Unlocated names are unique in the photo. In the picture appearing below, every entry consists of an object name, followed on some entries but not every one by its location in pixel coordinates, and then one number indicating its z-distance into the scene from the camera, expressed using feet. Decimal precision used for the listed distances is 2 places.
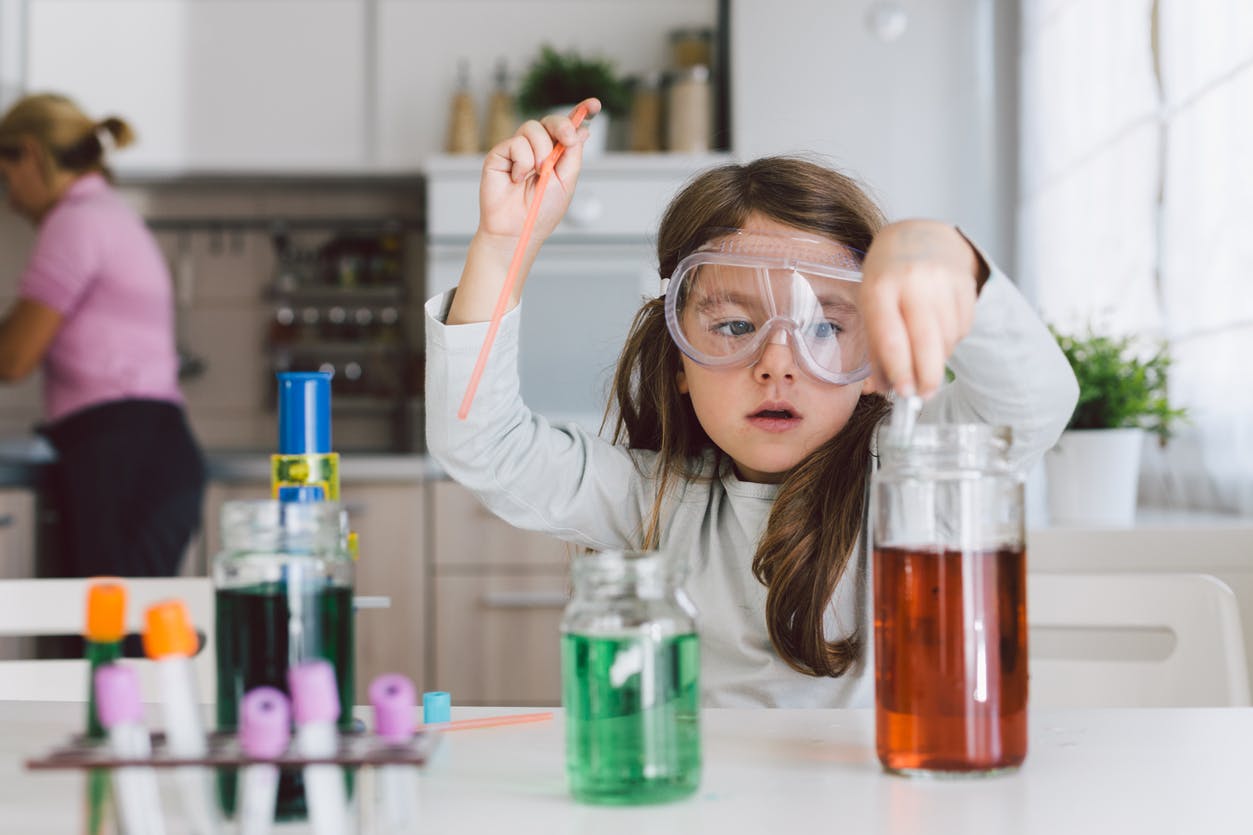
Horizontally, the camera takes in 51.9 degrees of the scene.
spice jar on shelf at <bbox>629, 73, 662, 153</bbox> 10.63
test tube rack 1.45
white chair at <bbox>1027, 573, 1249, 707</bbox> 3.68
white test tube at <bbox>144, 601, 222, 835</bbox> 1.51
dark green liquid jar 1.75
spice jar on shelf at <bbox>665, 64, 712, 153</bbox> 10.39
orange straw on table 2.39
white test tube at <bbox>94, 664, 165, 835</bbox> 1.50
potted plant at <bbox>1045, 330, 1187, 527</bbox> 6.37
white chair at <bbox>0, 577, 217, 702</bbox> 3.98
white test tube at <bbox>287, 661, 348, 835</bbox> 1.47
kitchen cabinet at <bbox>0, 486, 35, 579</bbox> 8.68
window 6.67
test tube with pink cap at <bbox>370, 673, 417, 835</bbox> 1.53
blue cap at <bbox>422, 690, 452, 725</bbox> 2.41
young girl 3.11
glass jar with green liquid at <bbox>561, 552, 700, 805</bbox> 1.81
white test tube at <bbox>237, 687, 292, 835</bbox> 1.48
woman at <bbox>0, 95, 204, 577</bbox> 8.40
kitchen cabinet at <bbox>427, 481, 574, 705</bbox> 9.75
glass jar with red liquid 1.95
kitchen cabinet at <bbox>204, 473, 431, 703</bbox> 9.75
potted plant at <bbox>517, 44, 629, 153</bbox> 10.36
